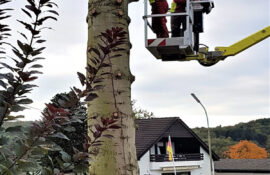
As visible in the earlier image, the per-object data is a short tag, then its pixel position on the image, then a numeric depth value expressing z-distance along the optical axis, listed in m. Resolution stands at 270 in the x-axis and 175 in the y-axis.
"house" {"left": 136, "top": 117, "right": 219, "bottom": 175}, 46.12
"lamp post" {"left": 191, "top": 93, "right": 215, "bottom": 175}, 31.23
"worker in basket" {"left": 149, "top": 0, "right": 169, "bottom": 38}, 8.06
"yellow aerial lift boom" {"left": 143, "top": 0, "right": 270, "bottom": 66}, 8.11
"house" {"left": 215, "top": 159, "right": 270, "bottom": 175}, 63.28
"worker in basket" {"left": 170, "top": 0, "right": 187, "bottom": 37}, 8.20
